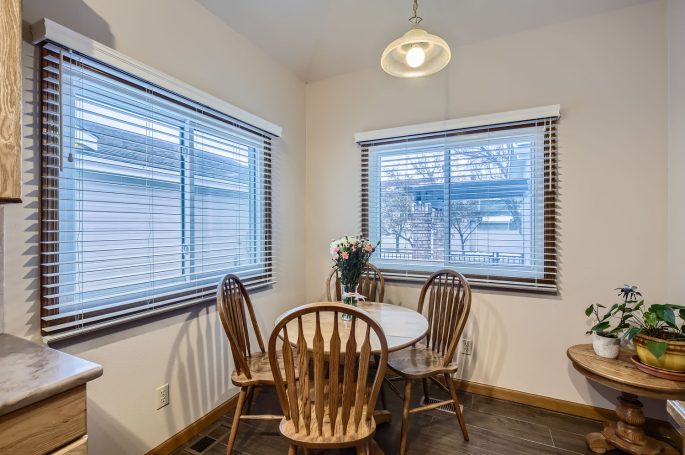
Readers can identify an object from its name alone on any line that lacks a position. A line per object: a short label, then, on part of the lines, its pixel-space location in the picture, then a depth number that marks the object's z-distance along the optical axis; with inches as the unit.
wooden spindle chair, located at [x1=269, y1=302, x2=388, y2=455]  50.6
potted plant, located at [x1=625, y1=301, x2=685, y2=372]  64.7
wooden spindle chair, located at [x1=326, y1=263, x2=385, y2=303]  103.2
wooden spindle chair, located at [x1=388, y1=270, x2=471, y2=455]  72.9
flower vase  78.3
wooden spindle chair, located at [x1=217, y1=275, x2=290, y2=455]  68.7
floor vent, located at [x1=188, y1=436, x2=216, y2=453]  74.6
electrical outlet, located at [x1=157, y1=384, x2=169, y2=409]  71.3
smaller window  92.0
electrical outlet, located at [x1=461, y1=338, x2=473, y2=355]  99.6
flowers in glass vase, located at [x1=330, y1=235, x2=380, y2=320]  76.8
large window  54.9
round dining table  64.9
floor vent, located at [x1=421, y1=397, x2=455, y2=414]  90.3
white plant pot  75.0
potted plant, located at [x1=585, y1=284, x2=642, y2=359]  75.0
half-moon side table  64.5
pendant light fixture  64.3
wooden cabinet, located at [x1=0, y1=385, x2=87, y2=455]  31.3
